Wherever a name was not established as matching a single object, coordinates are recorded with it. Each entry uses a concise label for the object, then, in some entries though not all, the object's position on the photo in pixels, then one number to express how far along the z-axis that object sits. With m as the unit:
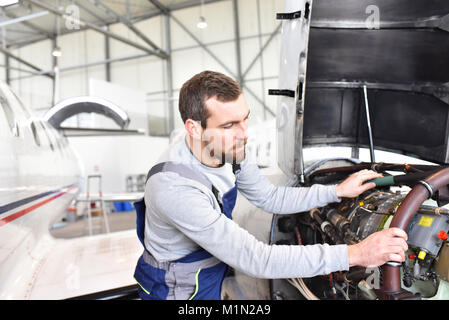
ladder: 5.08
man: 1.01
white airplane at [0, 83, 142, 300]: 1.85
